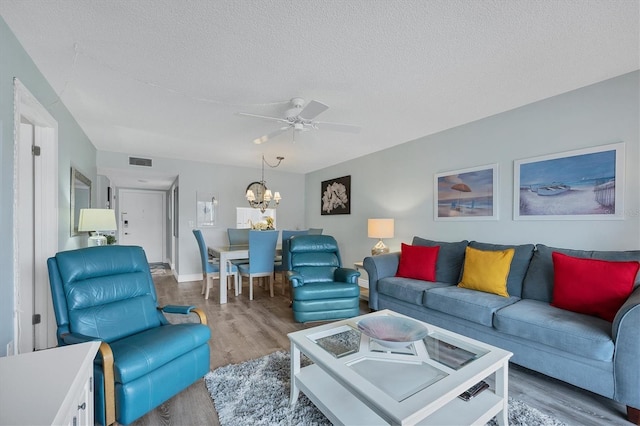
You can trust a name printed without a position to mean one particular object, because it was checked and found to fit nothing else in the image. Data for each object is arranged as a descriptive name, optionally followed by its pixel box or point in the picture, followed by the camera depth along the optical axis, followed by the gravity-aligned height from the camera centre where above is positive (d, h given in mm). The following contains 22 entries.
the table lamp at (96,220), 2938 -75
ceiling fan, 2717 +910
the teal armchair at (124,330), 1560 -805
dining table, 4133 -650
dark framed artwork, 5527 +357
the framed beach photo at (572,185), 2403 +265
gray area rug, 1706 -1243
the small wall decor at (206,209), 5660 +80
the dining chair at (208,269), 4355 -874
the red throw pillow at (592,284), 2014 -531
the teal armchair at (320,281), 3223 -842
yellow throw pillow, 2684 -561
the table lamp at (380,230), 4176 -246
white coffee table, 1289 -858
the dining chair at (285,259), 3810 -633
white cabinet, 817 -577
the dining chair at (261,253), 4188 -606
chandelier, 4890 +396
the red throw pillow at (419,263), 3350 -599
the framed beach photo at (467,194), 3244 +241
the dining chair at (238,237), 5262 -447
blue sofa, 1747 -831
